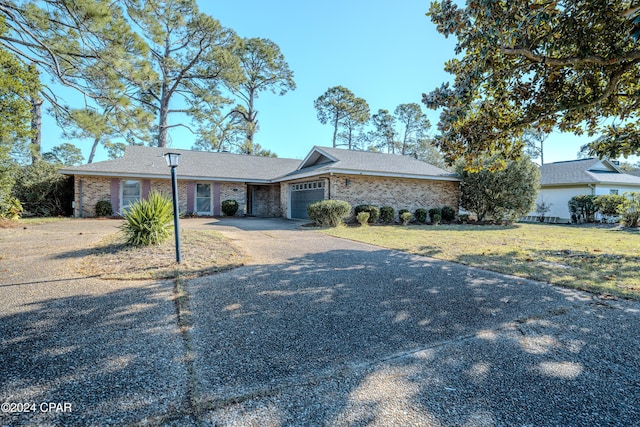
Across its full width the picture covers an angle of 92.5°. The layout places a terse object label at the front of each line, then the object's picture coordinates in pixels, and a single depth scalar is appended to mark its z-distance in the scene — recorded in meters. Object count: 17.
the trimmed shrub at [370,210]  14.61
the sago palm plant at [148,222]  6.78
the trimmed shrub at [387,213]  15.30
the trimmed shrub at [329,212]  12.88
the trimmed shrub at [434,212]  16.23
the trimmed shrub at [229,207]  19.17
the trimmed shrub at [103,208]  16.45
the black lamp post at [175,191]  5.69
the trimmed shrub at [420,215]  15.99
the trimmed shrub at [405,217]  15.25
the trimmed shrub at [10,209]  11.56
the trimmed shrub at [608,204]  17.05
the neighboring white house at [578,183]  19.81
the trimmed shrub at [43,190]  15.80
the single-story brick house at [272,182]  15.23
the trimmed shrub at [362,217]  13.88
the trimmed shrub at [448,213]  16.77
